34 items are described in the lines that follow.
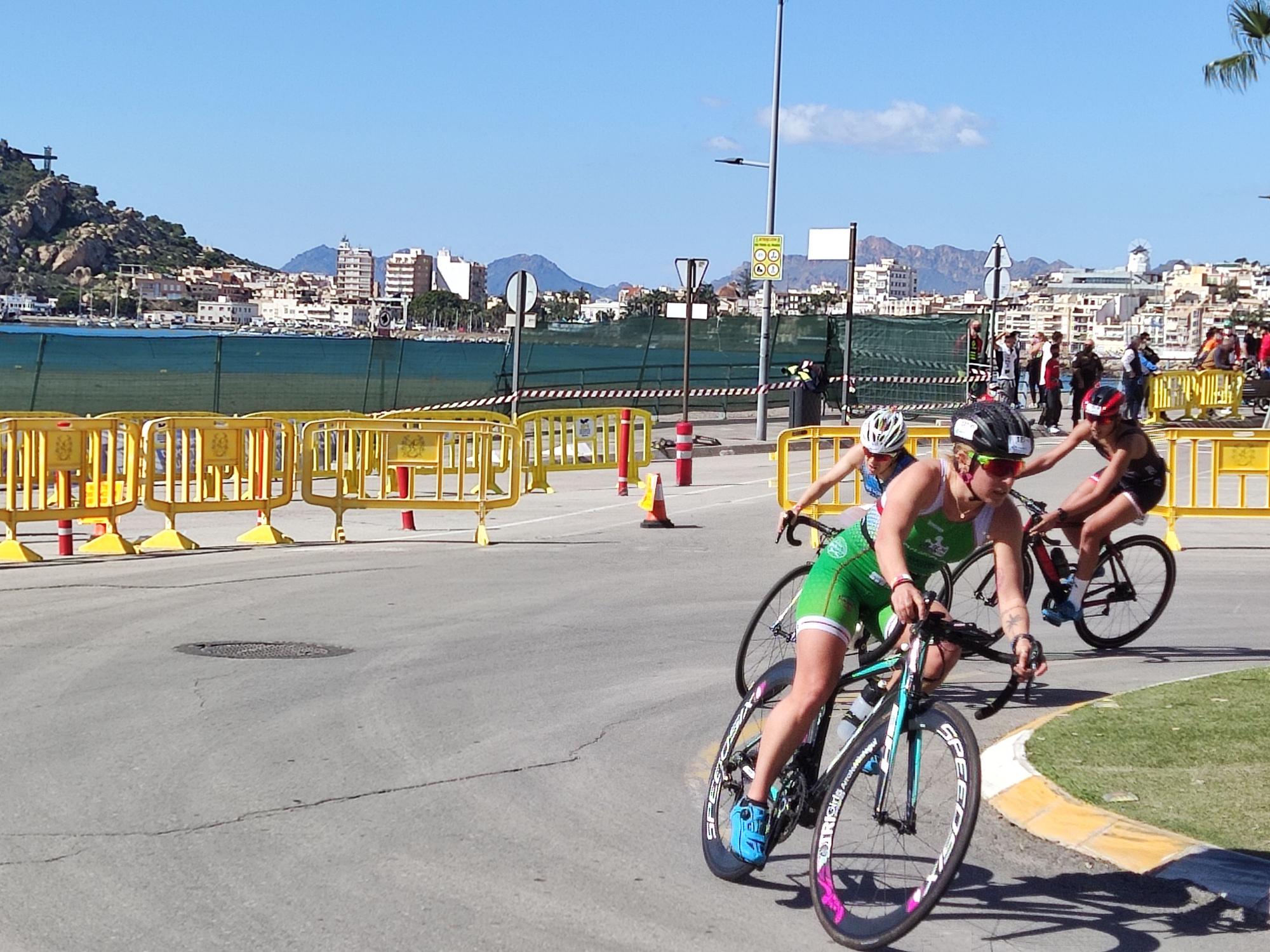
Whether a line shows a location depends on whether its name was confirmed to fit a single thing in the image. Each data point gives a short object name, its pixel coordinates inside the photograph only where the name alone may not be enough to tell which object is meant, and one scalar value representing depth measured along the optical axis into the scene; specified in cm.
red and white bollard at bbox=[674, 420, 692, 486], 2284
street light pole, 3095
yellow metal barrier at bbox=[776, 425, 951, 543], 1564
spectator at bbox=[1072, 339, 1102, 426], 2497
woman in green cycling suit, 543
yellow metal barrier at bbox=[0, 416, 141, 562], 1443
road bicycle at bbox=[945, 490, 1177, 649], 1070
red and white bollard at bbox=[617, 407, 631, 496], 2192
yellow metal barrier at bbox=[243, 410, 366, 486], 1814
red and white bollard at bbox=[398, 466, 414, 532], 1789
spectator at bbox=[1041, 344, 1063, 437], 3219
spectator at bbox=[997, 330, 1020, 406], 3326
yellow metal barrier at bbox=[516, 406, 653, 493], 2188
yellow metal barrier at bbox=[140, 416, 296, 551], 1540
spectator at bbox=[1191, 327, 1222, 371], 3612
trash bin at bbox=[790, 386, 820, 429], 3006
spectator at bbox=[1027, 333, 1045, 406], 3435
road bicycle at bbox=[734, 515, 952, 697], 885
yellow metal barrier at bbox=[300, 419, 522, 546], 1661
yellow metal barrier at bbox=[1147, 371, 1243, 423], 3381
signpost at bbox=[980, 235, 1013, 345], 3080
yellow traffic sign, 3020
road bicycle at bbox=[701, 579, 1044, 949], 492
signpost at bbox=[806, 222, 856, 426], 3123
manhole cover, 1020
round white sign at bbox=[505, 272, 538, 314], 2700
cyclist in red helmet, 1056
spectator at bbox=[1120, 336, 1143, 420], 3055
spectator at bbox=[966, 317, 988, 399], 3378
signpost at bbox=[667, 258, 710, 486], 2858
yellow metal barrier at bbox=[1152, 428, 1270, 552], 1638
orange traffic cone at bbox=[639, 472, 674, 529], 1772
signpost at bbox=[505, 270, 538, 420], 2697
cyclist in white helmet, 727
